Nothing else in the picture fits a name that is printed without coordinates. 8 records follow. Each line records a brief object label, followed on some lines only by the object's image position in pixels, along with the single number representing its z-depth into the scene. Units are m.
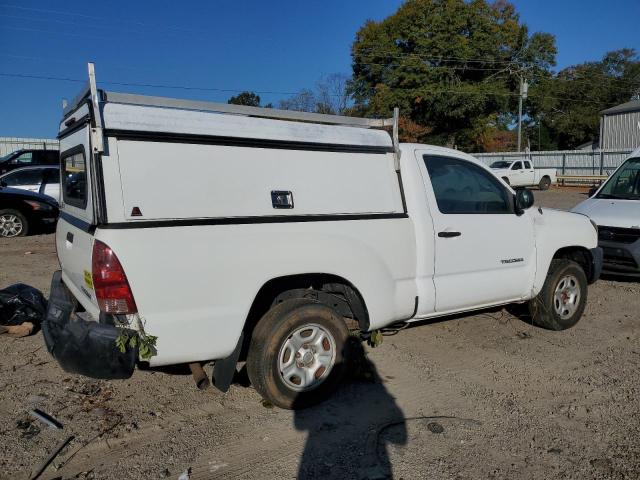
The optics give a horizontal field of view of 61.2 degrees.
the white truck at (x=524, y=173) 30.14
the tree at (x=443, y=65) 40.28
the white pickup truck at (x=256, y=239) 3.20
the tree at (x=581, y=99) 57.59
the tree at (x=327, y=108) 38.22
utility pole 38.71
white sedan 13.80
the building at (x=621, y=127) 38.53
